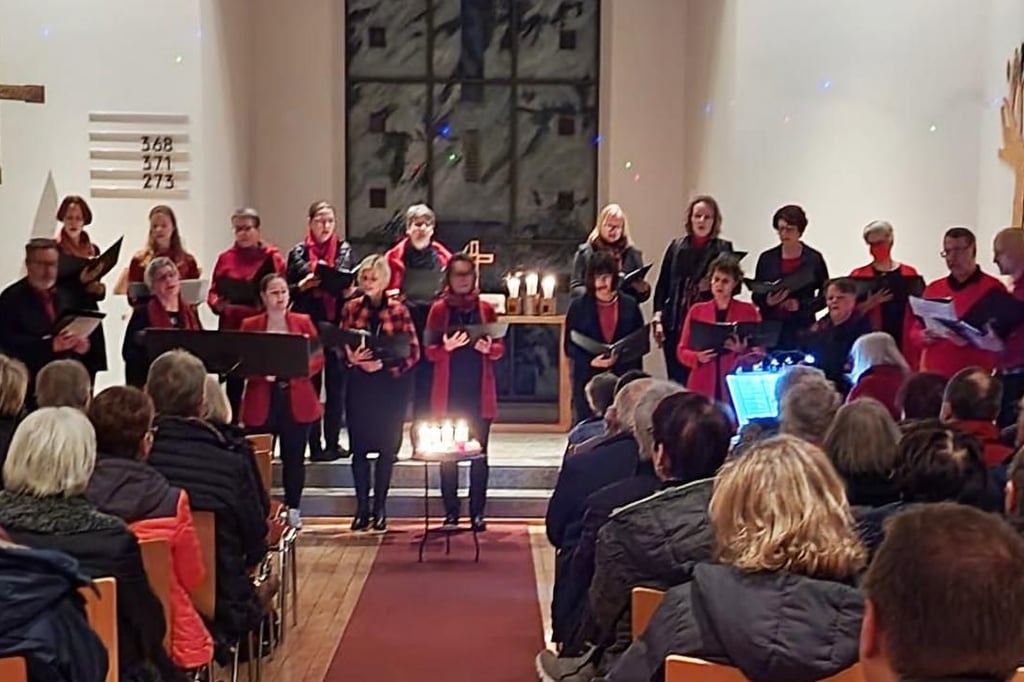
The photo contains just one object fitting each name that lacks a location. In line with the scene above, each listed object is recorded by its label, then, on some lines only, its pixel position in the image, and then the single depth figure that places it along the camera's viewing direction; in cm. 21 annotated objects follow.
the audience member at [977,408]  400
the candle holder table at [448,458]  629
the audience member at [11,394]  429
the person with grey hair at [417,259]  764
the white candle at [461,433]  650
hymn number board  820
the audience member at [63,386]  419
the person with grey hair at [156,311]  650
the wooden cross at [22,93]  704
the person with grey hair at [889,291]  670
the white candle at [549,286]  919
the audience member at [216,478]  396
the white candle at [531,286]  913
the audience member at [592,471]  411
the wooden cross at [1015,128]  716
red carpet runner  478
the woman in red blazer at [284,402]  644
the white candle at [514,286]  916
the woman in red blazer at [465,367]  682
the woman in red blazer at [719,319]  663
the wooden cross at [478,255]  877
